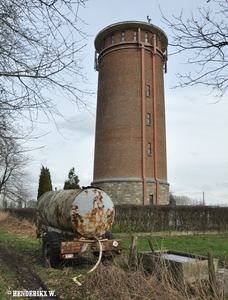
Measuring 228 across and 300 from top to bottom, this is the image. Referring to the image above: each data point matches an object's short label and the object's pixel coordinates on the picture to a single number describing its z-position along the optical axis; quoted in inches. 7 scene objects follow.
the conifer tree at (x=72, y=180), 1246.9
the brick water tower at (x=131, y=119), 975.6
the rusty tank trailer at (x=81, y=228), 312.5
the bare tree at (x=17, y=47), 170.6
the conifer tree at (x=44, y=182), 1118.4
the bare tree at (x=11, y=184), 1110.7
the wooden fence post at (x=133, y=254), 271.1
